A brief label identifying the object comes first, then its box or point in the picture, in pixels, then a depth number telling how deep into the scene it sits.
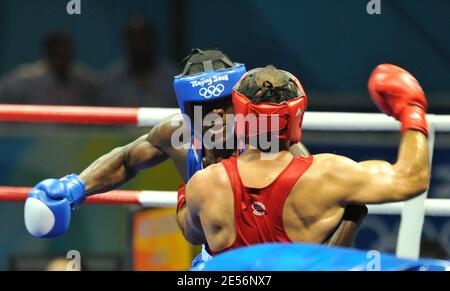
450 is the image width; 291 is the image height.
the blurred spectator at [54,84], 14.03
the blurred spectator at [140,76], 13.89
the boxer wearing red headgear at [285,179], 6.64
